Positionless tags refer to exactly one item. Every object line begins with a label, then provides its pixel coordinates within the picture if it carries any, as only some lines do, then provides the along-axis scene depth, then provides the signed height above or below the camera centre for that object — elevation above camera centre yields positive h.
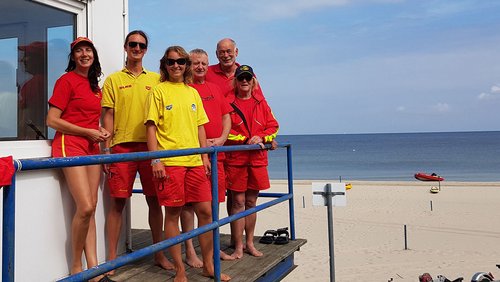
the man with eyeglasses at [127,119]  3.62 +0.26
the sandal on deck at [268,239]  5.04 -0.95
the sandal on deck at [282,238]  4.99 -0.94
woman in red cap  3.20 +0.19
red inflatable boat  29.75 -1.93
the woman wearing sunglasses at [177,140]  3.29 +0.08
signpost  6.57 -0.66
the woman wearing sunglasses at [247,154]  4.34 -0.03
